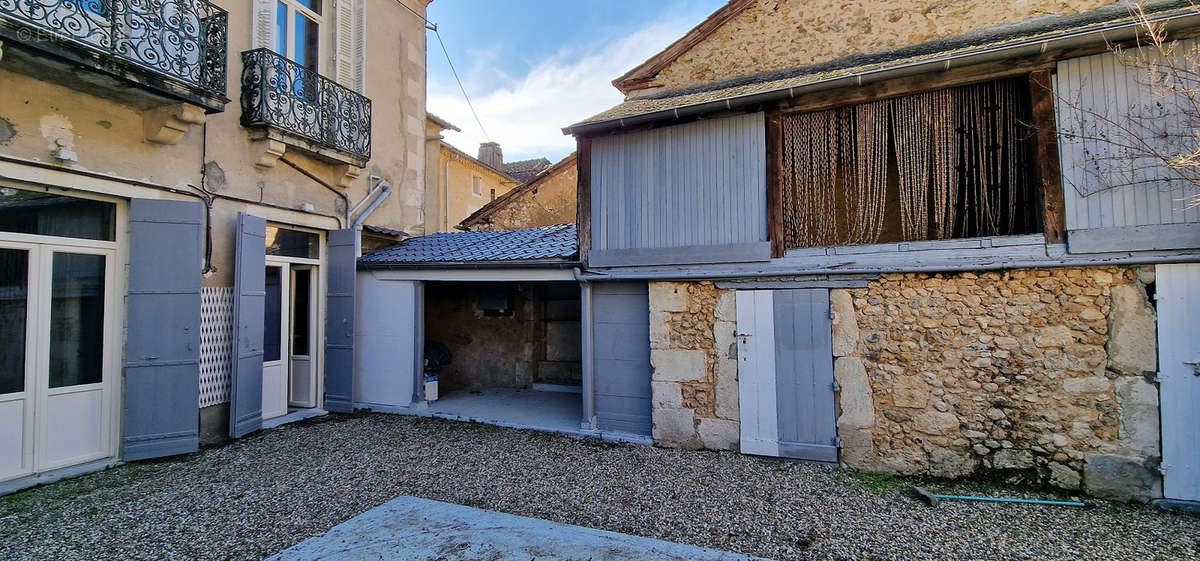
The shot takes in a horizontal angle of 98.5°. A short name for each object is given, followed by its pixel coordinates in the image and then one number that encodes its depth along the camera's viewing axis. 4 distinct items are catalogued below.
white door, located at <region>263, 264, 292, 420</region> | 6.79
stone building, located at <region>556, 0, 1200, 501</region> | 4.09
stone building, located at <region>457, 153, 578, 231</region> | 11.66
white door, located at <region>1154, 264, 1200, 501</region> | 3.94
